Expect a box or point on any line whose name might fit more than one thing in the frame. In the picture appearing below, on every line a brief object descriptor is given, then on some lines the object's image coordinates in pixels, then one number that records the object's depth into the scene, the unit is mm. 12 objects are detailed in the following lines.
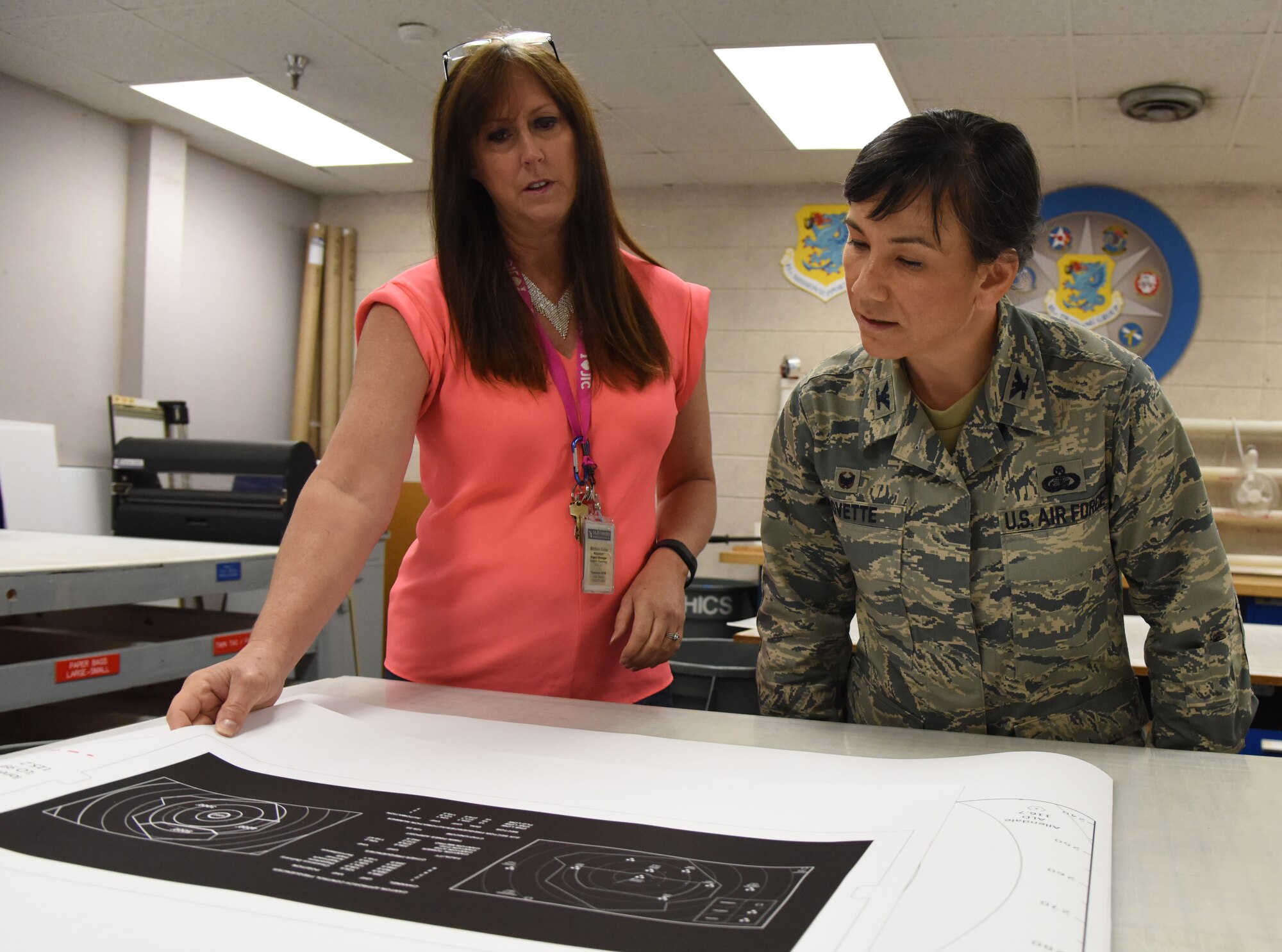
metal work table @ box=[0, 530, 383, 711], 2084
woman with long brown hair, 1111
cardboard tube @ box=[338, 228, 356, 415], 6449
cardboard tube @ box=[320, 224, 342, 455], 6395
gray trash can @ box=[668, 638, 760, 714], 2199
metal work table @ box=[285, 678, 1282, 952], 591
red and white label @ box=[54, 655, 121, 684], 2082
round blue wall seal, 5332
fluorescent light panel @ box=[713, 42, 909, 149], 4062
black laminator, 3473
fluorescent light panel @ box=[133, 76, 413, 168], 4742
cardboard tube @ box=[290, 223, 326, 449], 6363
